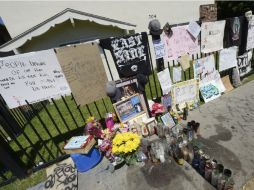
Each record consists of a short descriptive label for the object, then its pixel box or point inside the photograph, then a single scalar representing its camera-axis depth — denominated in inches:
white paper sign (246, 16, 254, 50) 172.3
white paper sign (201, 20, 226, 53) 155.1
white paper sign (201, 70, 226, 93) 176.0
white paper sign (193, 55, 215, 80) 164.1
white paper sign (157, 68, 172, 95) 150.9
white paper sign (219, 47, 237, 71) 173.6
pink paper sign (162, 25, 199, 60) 143.7
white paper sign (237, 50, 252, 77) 190.2
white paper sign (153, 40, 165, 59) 140.6
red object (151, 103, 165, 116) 152.5
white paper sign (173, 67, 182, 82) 157.2
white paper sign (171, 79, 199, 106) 159.9
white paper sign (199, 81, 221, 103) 173.8
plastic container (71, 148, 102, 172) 119.0
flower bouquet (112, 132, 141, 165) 111.5
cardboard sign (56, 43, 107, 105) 121.0
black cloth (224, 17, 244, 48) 164.2
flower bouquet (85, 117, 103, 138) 134.1
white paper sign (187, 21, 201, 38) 146.3
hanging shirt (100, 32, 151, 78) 128.3
